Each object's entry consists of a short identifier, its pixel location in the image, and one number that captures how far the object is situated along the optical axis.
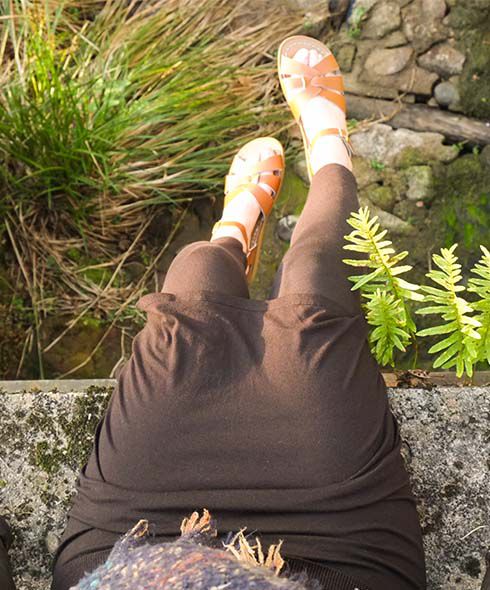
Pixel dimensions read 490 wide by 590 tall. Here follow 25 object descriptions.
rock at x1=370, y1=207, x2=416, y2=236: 2.89
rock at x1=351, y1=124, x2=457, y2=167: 2.96
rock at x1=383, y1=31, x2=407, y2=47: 3.04
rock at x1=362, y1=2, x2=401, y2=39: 3.05
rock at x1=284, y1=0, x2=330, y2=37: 3.12
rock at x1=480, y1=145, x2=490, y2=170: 2.93
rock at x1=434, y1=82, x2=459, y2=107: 3.01
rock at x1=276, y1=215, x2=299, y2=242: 2.99
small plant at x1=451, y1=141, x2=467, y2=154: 2.95
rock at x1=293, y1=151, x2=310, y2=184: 3.04
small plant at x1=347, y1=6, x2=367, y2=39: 3.07
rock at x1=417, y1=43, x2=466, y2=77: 3.00
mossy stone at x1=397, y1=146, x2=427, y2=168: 2.96
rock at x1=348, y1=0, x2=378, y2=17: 3.07
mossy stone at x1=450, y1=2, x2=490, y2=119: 2.97
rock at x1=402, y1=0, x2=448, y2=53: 3.01
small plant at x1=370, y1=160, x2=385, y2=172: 2.95
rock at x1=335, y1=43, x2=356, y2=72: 3.08
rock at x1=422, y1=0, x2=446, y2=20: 3.01
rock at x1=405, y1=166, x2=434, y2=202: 2.92
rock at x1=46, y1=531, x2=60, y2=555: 1.77
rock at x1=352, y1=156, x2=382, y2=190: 2.96
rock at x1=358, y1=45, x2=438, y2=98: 3.04
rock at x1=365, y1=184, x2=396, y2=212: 2.92
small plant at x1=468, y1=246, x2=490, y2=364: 1.61
